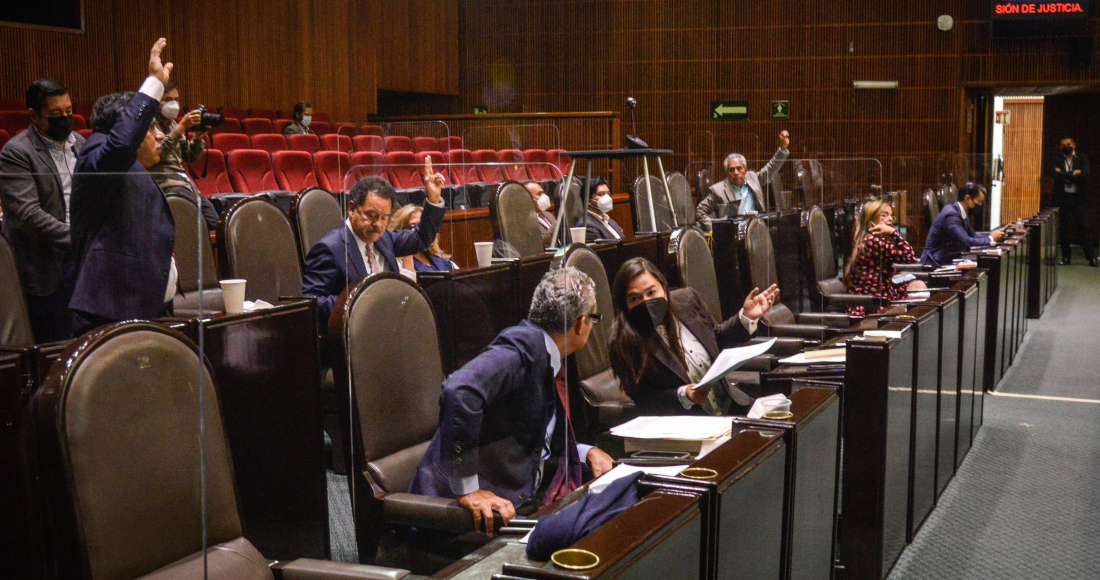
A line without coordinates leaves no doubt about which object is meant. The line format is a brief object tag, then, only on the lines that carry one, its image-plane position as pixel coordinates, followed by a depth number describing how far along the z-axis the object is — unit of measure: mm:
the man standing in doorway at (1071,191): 11219
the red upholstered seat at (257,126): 8441
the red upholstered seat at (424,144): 5799
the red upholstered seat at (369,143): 6055
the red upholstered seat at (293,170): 6961
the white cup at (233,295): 2148
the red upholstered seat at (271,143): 7664
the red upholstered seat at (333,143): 6980
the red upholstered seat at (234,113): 8531
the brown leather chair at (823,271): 4875
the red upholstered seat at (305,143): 7691
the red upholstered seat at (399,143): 4332
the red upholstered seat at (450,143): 7046
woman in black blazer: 2799
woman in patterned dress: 5152
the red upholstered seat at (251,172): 6699
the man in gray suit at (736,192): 6016
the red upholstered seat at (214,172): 6352
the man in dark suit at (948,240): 6320
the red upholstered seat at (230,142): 7331
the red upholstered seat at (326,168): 6934
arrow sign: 11789
